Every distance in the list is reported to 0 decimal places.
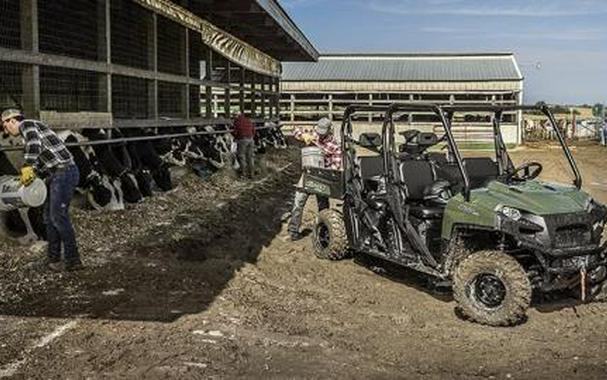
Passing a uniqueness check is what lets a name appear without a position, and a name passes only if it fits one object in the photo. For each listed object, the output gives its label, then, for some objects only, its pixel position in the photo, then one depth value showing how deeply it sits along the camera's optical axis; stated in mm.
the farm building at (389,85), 43219
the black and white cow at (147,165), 12086
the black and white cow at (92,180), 10080
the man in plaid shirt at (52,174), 7574
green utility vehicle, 6492
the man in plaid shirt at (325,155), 10570
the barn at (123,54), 9211
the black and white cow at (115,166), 11000
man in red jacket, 18016
